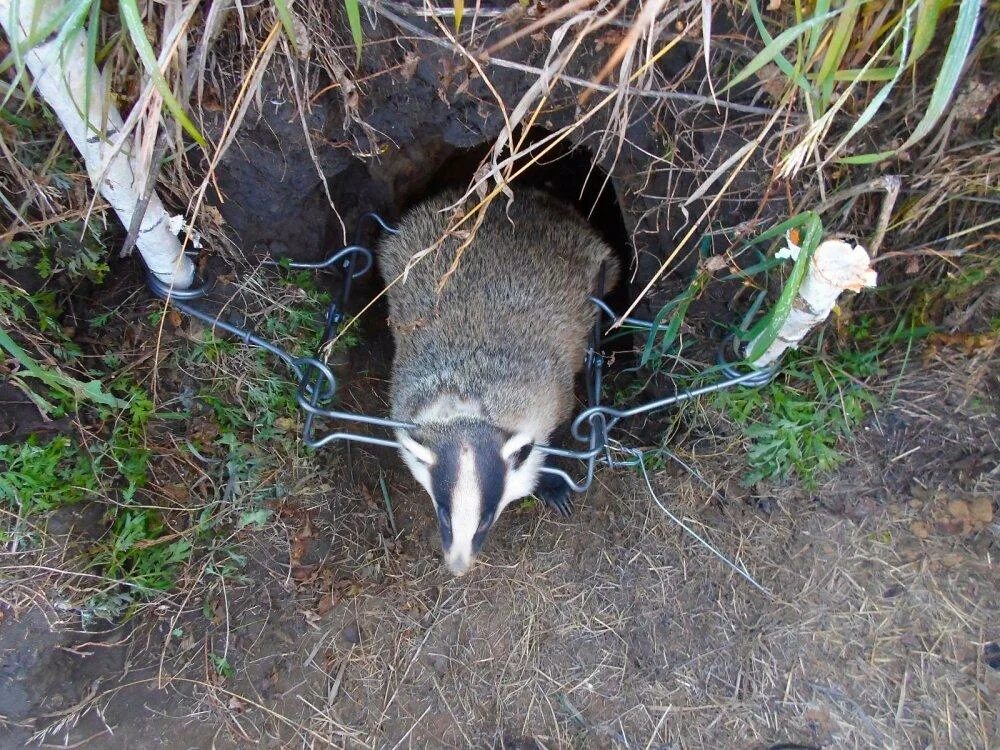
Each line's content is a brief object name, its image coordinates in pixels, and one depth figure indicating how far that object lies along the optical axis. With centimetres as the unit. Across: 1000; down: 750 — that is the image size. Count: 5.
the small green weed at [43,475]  65
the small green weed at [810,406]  69
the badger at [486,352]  72
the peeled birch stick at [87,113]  53
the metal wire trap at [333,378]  68
